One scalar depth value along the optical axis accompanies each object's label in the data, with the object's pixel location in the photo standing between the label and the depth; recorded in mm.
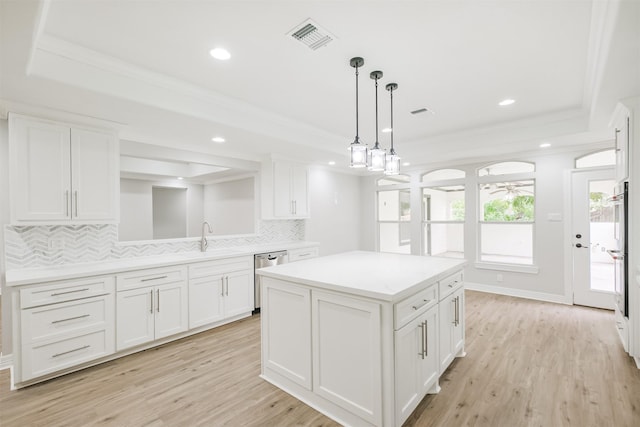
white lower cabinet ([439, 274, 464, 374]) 2468
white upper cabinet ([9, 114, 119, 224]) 2598
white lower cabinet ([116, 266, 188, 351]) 2945
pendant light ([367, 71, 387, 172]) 2660
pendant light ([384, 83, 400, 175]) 2833
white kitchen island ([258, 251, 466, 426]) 1831
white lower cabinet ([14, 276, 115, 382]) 2445
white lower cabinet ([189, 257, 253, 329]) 3518
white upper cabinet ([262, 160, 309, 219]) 4781
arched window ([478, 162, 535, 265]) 5007
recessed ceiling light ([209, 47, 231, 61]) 2248
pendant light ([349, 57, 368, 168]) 2549
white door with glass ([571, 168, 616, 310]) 4234
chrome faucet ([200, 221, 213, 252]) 4145
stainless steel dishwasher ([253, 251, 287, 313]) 4211
